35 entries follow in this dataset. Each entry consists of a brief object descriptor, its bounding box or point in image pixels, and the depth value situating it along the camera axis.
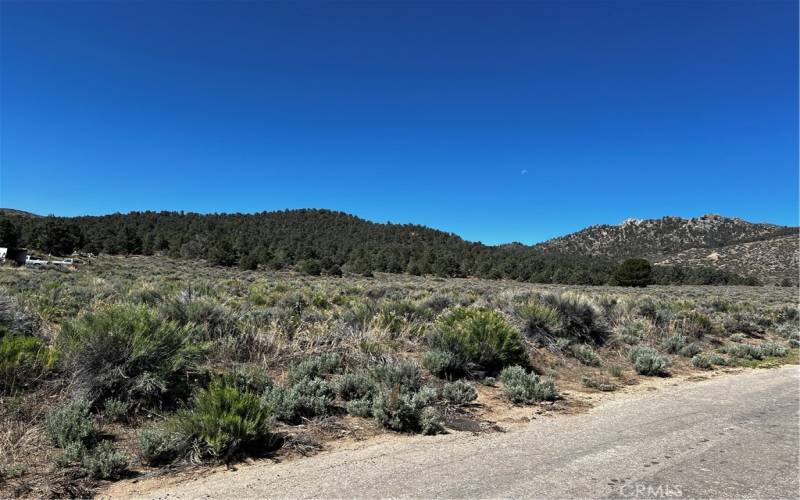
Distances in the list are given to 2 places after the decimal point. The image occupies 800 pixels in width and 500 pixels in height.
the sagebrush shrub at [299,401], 4.81
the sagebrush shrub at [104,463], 3.49
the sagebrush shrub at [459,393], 5.76
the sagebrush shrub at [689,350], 9.69
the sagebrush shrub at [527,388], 6.03
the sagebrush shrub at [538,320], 9.45
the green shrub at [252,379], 5.34
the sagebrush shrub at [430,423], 4.70
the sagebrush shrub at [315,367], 5.95
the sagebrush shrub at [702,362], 8.78
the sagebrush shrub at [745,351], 9.81
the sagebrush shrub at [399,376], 5.81
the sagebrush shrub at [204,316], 7.32
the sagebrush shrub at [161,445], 3.78
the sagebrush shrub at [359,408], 5.08
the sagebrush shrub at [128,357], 4.74
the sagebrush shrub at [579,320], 10.02
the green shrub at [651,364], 8.00
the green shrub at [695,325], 11.77
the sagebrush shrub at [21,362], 4.69
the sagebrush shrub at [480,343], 7.25
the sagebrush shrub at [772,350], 10.16
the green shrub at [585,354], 8.54
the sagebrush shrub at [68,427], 3.86
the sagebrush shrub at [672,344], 10.05
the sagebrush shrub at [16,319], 6.04
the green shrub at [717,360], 9.09
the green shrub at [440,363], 6.85
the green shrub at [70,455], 3.53
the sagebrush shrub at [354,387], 5.65
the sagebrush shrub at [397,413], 4.79
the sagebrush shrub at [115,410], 4.44
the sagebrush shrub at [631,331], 10.34
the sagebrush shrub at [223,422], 3.87
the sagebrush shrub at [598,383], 6.93
